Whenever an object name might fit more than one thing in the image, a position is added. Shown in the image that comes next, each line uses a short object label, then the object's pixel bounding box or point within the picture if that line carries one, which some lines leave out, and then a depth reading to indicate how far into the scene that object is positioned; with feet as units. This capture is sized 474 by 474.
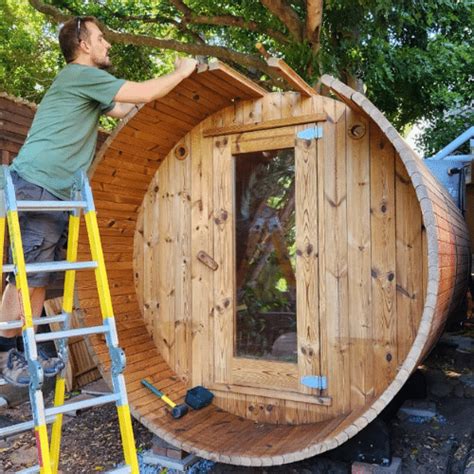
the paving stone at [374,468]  10.54
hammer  12.43
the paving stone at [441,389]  15.51
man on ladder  9.36
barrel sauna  11.19
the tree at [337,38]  24.32
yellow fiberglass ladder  7.70
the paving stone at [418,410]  14.03
